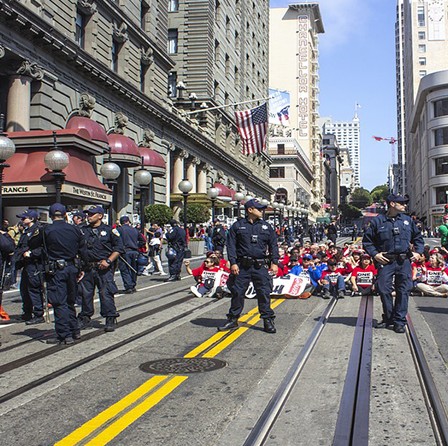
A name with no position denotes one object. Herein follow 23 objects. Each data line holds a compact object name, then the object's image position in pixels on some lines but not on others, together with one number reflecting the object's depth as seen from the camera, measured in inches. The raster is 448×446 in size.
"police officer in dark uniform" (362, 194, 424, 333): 331.0
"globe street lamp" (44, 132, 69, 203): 590.6
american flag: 1488.7
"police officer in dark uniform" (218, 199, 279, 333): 332.8
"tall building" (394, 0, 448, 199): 4665.4
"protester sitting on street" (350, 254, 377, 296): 534.3
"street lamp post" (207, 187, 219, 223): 1243.8
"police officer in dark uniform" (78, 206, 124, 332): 337.1
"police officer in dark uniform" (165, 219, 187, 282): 682.2
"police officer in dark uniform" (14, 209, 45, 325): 391.9
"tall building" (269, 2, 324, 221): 4384.8
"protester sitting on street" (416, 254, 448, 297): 522.7
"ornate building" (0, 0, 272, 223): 740.0
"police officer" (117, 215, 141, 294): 568.5
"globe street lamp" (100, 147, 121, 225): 759.1
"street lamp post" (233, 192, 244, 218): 1401.3
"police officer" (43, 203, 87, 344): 301.7
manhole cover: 248.0
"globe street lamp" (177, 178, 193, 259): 1039.5
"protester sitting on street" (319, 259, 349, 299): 525.0
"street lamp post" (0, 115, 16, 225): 479.9
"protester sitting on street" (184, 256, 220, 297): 528.4
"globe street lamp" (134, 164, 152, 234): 862.2
